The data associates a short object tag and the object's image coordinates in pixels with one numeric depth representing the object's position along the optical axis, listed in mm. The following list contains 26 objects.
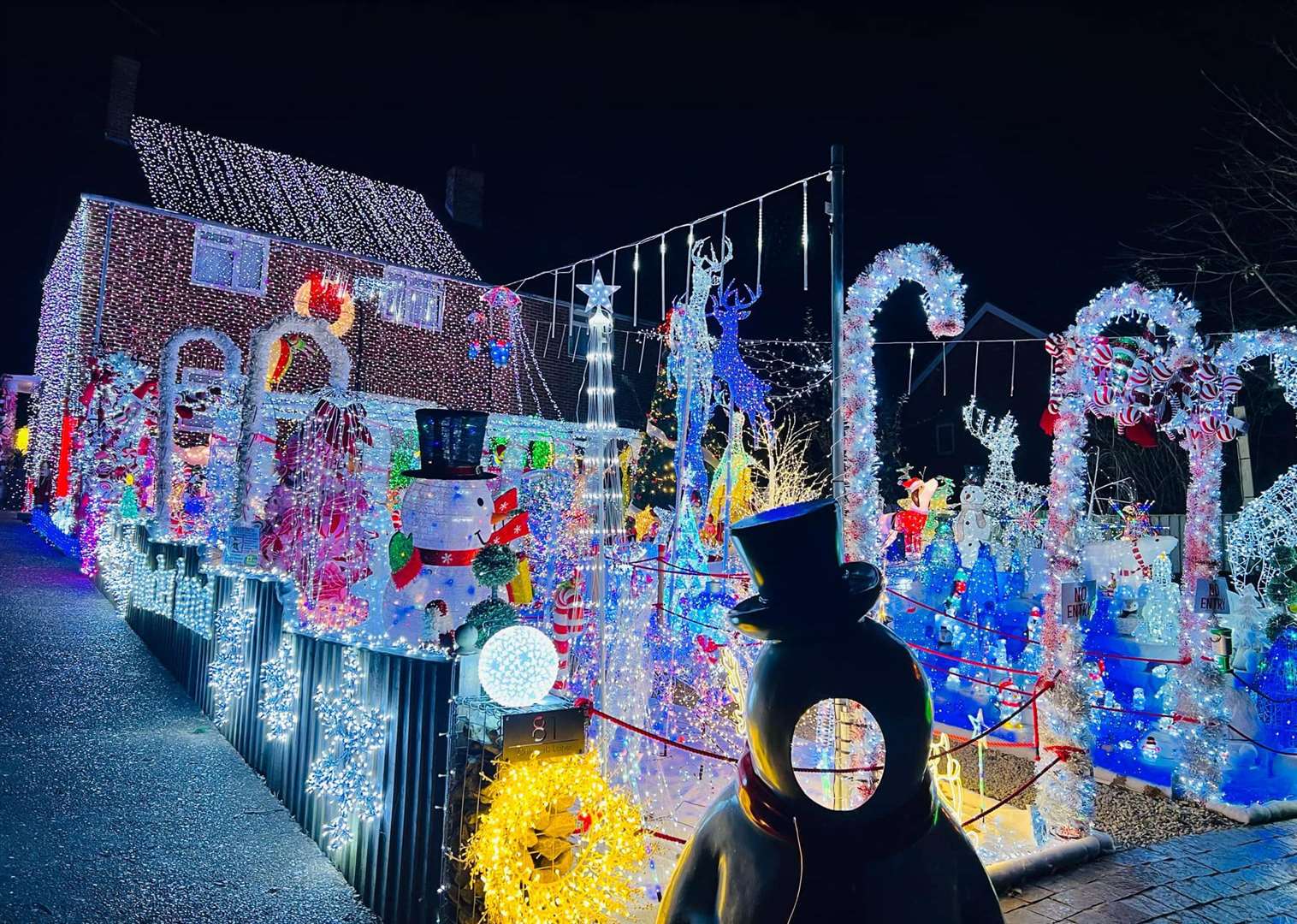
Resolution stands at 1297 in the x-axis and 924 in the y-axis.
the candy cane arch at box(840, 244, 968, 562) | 5137
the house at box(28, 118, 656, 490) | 15562
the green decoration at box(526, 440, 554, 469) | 17008
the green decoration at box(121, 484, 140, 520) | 11461
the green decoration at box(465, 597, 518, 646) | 3953
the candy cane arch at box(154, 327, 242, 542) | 9164
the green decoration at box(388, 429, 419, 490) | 12086
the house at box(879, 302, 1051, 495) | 24156
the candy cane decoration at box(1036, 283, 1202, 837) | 5480
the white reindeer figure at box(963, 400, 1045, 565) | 16219
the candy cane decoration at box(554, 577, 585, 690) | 5855
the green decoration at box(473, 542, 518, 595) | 5102
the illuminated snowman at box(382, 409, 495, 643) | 5246
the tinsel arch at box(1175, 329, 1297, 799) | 6004
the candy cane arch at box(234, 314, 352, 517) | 7801
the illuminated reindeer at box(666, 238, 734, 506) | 7113
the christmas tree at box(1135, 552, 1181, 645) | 10312
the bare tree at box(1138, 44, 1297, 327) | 10000
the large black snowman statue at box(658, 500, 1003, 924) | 1678
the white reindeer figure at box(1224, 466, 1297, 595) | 7828
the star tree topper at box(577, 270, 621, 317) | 6379
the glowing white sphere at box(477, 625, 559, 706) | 3324
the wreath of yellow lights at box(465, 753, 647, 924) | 3102
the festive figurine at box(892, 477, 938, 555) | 14812
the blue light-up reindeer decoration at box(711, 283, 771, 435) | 7836
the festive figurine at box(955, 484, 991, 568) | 15742
